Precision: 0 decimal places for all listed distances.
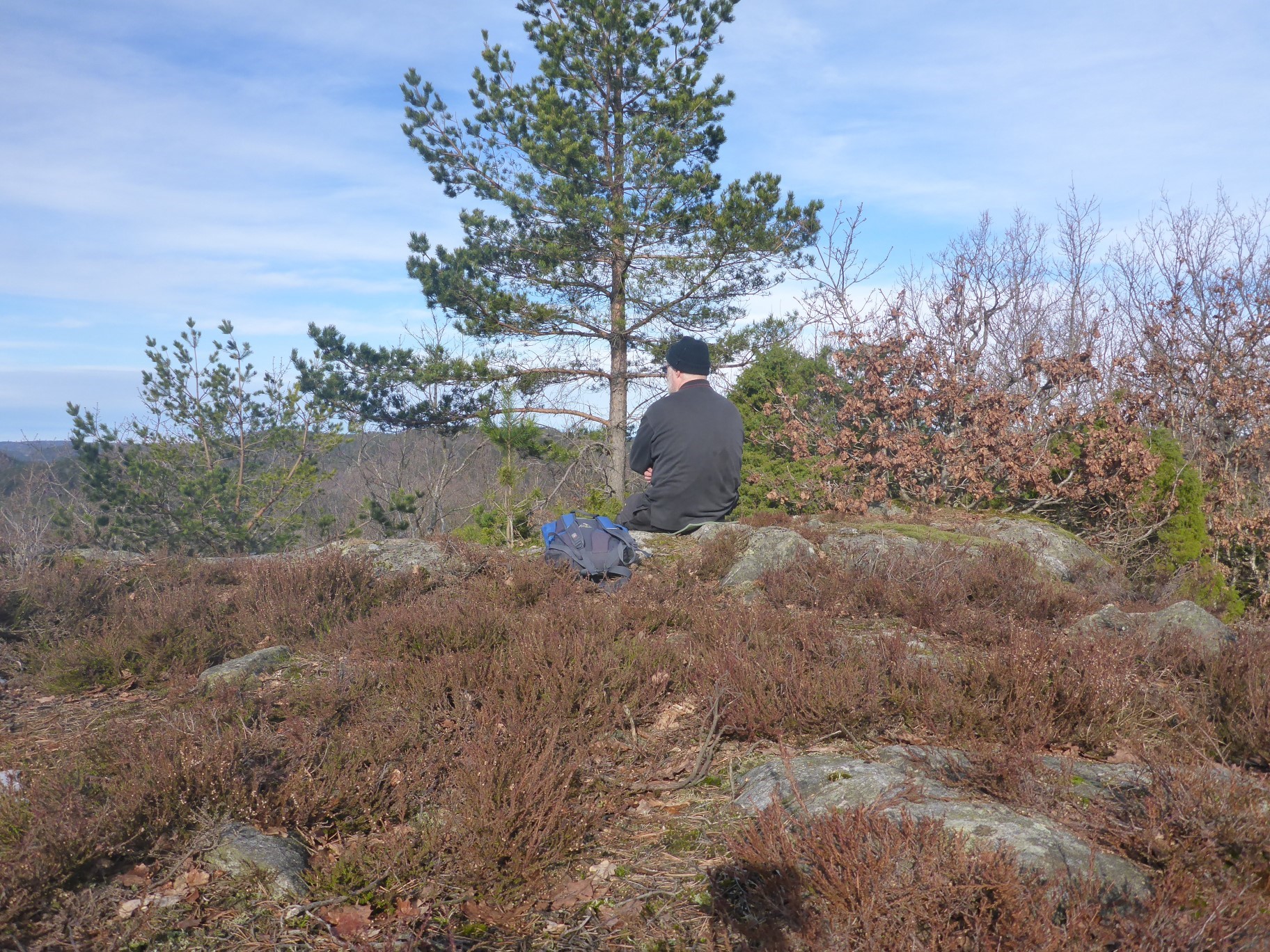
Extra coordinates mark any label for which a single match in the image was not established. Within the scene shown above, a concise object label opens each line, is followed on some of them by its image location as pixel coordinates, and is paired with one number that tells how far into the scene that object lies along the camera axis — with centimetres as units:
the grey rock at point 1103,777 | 246
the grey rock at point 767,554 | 565
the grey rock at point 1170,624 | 398
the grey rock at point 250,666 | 393
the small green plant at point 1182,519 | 1034
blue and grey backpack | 547
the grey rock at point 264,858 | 228
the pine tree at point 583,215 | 1359
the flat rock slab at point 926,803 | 206
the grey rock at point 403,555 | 614
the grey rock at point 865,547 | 580
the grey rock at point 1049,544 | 788
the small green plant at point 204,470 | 1348
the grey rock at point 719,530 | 620
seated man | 623
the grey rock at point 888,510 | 1038
